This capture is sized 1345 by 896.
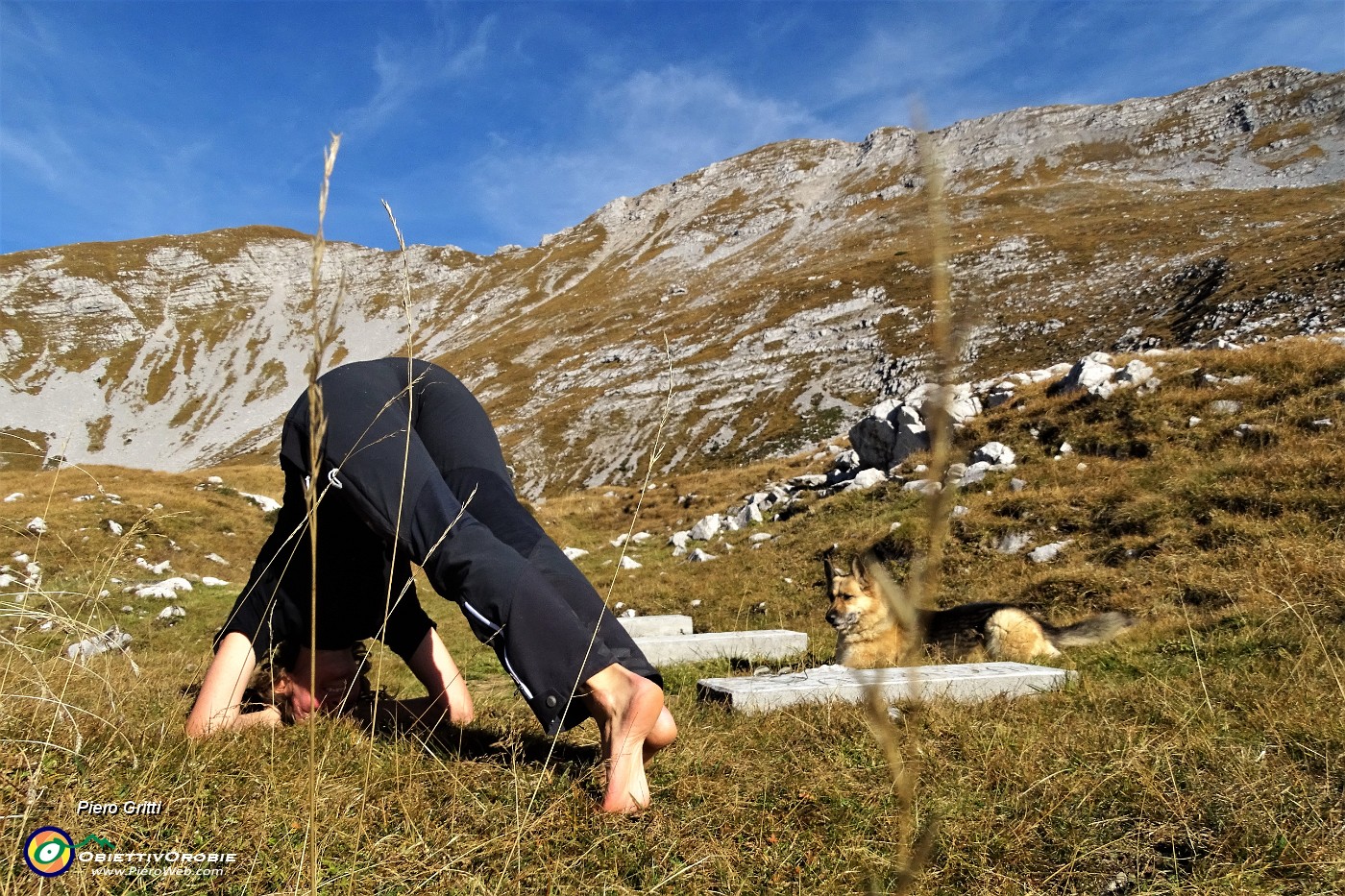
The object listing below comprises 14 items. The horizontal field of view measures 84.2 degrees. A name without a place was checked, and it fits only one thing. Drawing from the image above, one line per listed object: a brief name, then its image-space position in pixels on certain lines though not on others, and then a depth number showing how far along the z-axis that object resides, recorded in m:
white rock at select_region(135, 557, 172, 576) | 13.24
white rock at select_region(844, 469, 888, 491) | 14.47
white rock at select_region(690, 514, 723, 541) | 16.20
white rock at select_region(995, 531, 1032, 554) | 9.09
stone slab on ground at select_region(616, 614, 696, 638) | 8.96
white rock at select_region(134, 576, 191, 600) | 11.95
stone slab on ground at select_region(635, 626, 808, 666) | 6.68
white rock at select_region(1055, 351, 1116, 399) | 12.31
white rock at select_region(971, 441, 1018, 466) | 11.96
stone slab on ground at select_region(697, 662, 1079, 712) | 3.87
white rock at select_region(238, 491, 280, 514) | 20.70
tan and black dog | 5.66
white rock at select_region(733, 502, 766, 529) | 16.02
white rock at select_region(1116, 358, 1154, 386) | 12.07
